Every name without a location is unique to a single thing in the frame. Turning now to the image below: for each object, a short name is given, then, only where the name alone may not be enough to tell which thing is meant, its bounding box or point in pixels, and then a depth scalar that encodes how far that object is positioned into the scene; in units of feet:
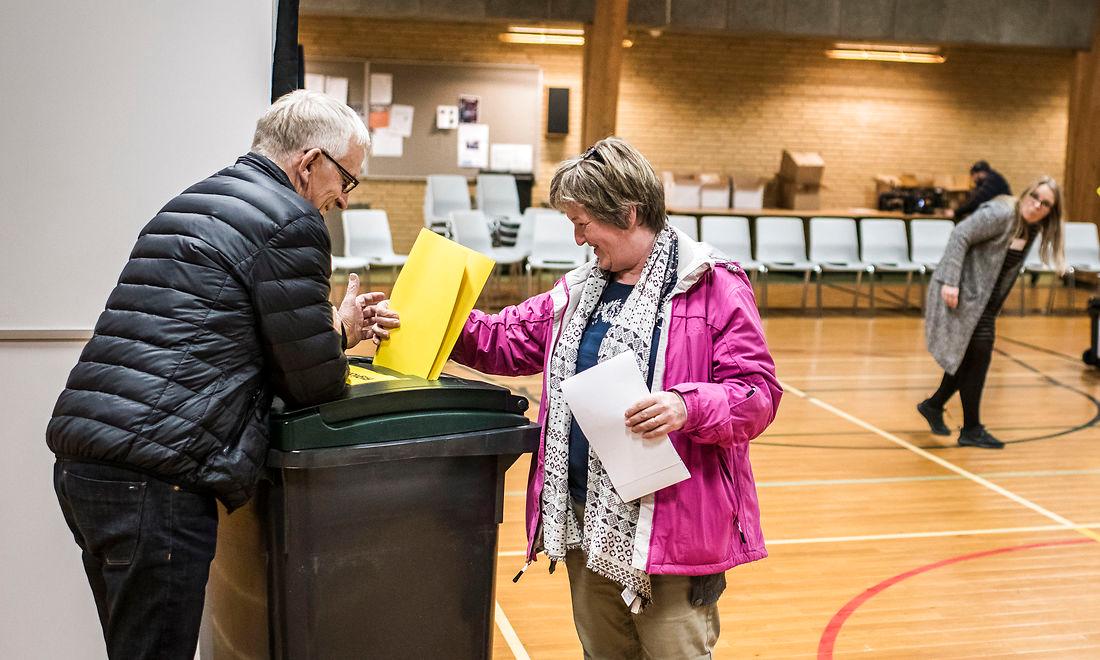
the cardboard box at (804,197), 46.88
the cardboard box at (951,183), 49.57
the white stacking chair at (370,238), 33.32
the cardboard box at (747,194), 45.78
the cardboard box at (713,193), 44.70
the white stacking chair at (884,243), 37.68
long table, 41.93
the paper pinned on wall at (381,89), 45.21
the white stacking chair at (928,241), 38.27
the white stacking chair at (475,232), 33.86
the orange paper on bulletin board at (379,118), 45.27
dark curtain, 8.89
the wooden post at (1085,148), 42.47
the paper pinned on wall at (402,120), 45.44
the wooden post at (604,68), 39.73
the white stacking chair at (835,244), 37.04
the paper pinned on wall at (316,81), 44.32
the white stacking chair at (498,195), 42.52
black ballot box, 6.40
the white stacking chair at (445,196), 40.98
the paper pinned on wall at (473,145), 45.91
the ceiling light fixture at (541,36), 45.83
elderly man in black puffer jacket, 5.79
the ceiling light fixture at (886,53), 48.98
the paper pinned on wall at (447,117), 45.70
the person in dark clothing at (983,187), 37.27
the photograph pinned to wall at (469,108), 45.93
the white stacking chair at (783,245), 36.24
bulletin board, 45.57
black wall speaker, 46.80
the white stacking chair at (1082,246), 38.37
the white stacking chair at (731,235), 36.06
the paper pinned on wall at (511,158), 46.34
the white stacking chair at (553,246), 33.22
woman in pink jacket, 6.48
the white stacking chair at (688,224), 36.57
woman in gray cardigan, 18.03
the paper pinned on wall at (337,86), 44.62
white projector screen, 8.27
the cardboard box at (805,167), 46.26
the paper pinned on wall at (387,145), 45.47
